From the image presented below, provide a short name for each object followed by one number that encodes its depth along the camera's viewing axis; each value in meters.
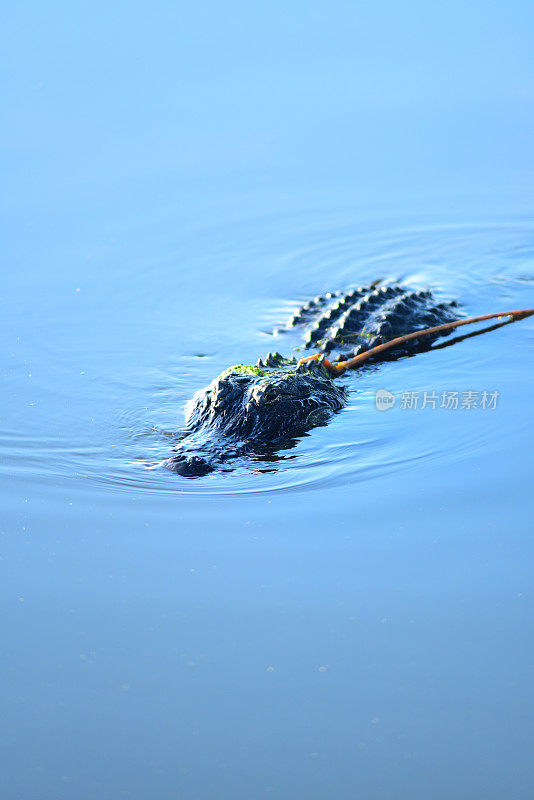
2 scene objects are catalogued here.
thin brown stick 14.49
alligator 11.46
